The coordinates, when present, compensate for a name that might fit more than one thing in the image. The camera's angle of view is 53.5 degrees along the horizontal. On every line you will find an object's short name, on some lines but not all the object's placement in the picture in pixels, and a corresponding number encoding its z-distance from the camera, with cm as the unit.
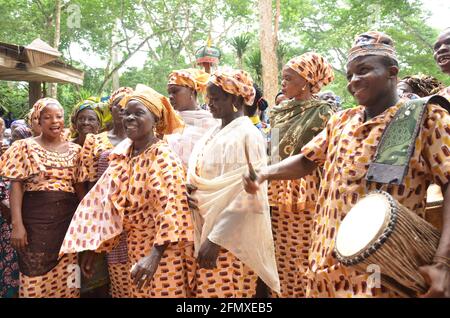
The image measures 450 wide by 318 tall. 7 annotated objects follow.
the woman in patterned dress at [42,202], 358
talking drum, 161
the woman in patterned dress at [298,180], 334
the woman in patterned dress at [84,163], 371
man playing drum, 177
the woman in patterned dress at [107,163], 331
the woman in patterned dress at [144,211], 265
